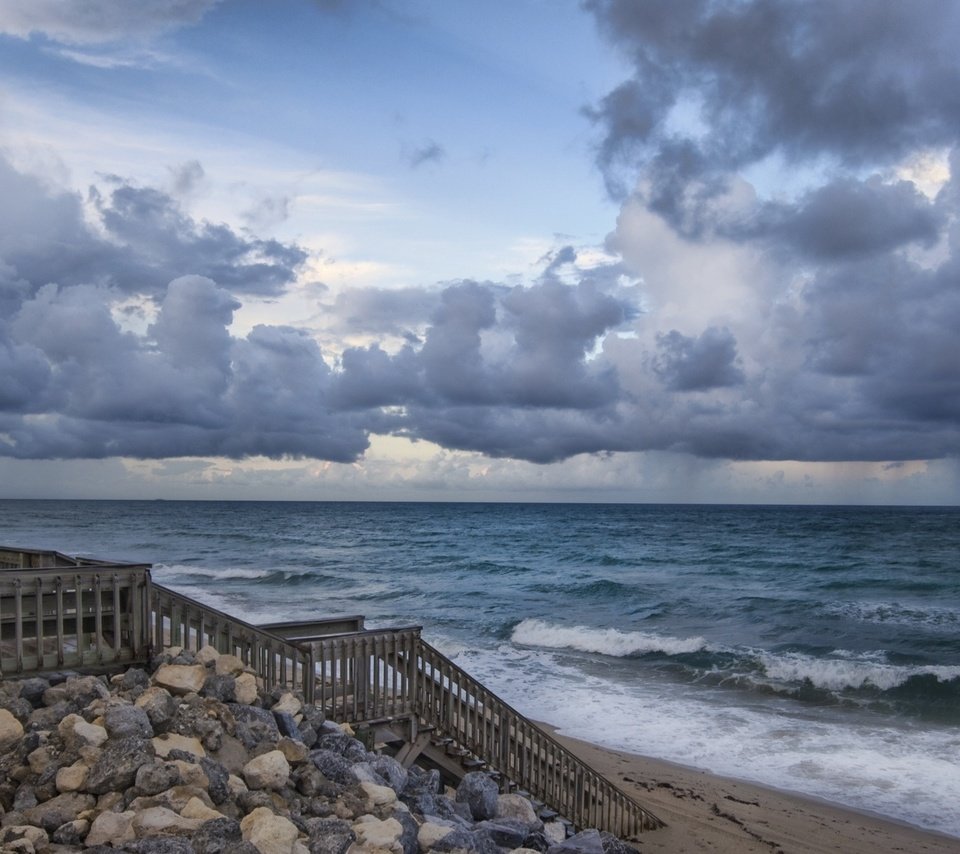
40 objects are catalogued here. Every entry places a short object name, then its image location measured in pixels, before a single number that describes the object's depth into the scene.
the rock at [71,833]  5.53
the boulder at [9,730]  6.37
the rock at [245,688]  7.75
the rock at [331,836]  5.86
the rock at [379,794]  6.97
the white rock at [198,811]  5.69
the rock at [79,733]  6.34
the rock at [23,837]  5.32
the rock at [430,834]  6.64
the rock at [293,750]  7.11
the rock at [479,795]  8.69
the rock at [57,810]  5.64
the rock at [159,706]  6.80
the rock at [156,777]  5.88
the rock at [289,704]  7.87
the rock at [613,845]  8.70
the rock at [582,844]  7.99
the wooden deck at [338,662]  8.11
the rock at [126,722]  6.51
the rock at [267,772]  6.61
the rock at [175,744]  6.43
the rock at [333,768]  7.16
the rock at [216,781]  6.14
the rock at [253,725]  7.11
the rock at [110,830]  5.45
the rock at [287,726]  7.61
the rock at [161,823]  5.48
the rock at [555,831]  8.81
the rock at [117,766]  5.93
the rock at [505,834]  7.86
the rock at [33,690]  7.27
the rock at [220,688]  7.60
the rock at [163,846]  5.16
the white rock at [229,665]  8.12
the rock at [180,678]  7.53
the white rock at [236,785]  6.35
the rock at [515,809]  8.87
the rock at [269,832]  5.62
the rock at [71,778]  5.96
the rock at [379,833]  6.11
